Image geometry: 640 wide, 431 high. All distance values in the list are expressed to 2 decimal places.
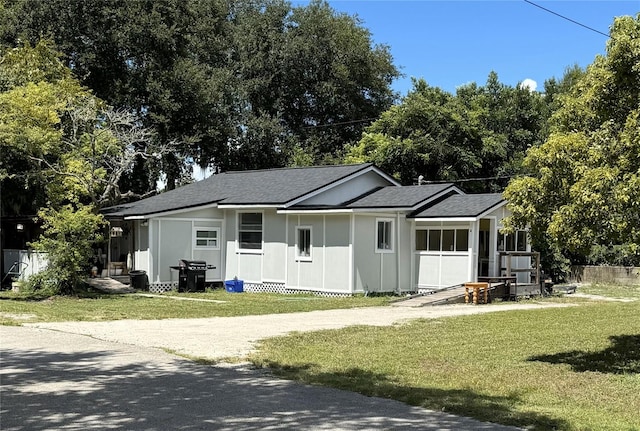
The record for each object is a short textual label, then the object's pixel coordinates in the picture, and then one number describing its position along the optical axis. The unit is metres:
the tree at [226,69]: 34.72
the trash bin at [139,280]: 24.19
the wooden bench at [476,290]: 21.16
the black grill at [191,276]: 24.00
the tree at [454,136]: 37.00
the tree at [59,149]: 20.27
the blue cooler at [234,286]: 24.81
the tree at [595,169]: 8.89
